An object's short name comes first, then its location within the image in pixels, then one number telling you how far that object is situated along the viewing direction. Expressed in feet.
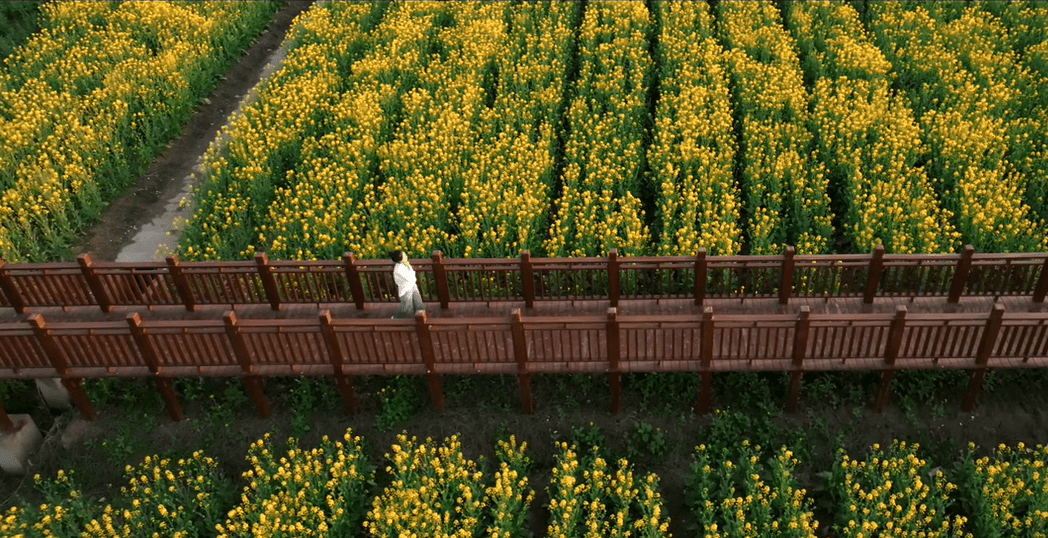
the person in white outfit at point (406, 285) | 35.68
